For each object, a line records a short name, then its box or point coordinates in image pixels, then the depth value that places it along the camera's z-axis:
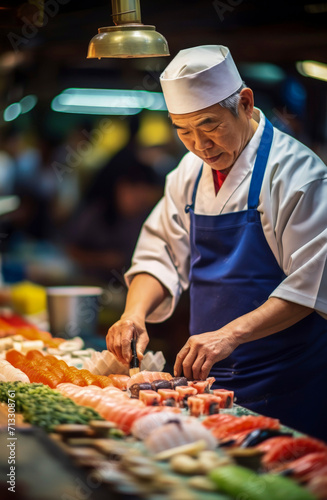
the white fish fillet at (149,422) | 1.89
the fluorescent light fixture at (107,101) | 6.29
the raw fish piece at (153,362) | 2.96
